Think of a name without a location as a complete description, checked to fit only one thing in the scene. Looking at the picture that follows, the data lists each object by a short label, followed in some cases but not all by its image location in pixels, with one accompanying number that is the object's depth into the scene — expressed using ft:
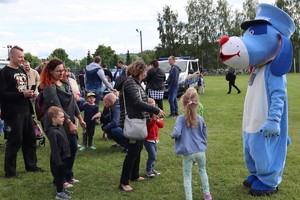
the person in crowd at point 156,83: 35.99
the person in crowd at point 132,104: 16.11
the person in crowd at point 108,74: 49.42
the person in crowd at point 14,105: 18.84
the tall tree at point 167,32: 179.73
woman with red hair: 16.24
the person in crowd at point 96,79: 35.53
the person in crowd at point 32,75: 25.49
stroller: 25.86
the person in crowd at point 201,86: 66.45
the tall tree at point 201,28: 179.73
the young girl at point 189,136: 14.57
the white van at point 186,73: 58.18
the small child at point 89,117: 25.54
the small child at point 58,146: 15.55
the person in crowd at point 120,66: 44.99
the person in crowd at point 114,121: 23.24
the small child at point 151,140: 18.60
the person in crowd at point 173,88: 39.29
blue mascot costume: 15.19
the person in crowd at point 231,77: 62.82
